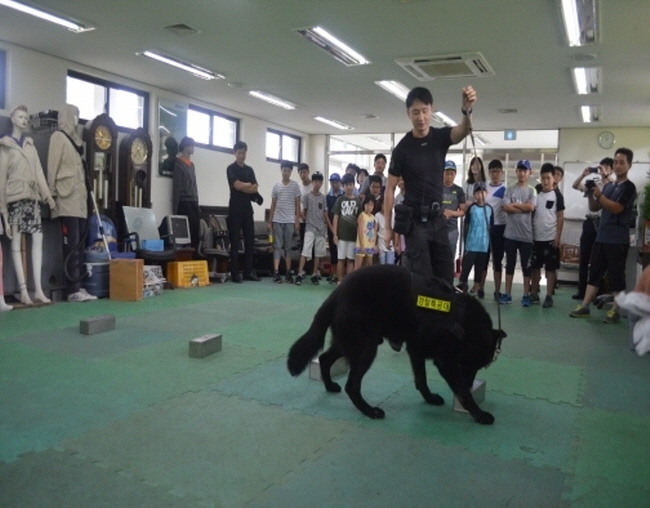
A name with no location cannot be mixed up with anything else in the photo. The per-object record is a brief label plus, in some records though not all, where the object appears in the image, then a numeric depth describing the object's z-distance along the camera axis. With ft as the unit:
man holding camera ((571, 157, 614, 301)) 19.15
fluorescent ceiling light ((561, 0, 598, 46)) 15.96
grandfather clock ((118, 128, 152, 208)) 24.85
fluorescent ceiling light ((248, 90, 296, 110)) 29.76
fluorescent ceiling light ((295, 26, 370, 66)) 19.51
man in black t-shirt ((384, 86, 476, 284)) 9.99
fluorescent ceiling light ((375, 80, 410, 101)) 26.45
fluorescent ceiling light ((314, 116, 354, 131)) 36.70
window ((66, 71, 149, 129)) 24.35
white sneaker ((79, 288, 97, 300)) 19.51
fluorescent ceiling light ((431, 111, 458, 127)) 33.67
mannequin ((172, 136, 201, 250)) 27.78
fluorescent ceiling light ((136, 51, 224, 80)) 22.70
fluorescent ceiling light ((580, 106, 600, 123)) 30.39
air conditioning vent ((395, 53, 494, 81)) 21.93
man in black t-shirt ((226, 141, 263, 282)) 25.32
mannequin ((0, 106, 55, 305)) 17.65
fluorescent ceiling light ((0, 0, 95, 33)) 16.94
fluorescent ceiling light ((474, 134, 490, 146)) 46.38
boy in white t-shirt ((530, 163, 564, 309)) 20.06
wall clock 36.11
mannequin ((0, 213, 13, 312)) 17.03
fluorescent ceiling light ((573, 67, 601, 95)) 22.80
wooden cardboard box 19.67
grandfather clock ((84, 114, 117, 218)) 22.35
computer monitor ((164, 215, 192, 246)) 25.71
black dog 8.00
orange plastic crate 23.49
